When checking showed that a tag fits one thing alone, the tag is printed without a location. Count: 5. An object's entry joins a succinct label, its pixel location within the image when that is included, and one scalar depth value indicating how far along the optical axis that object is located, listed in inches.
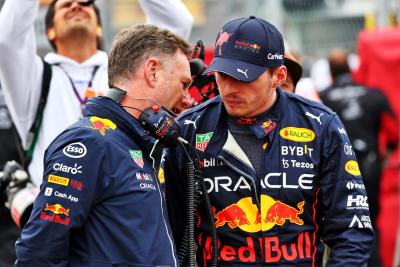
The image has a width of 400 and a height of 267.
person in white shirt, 469.4
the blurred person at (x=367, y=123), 911.7
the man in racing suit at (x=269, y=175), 387.2
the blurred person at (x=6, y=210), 625.0
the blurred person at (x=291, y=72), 482.9
